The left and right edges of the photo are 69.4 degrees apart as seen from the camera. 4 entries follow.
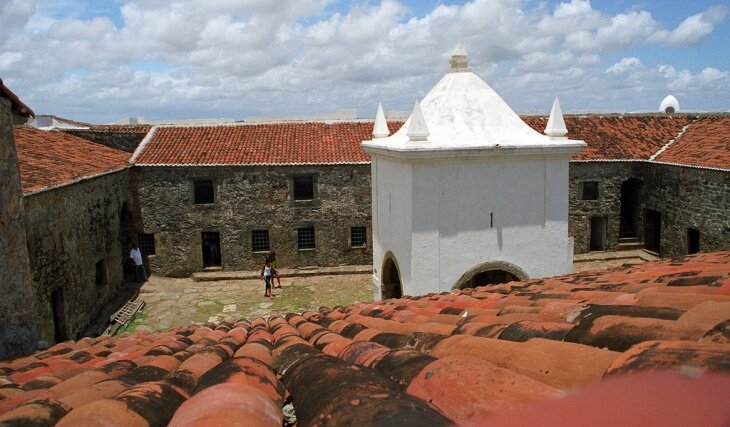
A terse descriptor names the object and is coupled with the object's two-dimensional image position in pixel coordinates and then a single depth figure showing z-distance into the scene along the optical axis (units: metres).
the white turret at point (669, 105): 26.73
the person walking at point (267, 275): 17.84
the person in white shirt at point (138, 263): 19.33
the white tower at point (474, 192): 8.12
